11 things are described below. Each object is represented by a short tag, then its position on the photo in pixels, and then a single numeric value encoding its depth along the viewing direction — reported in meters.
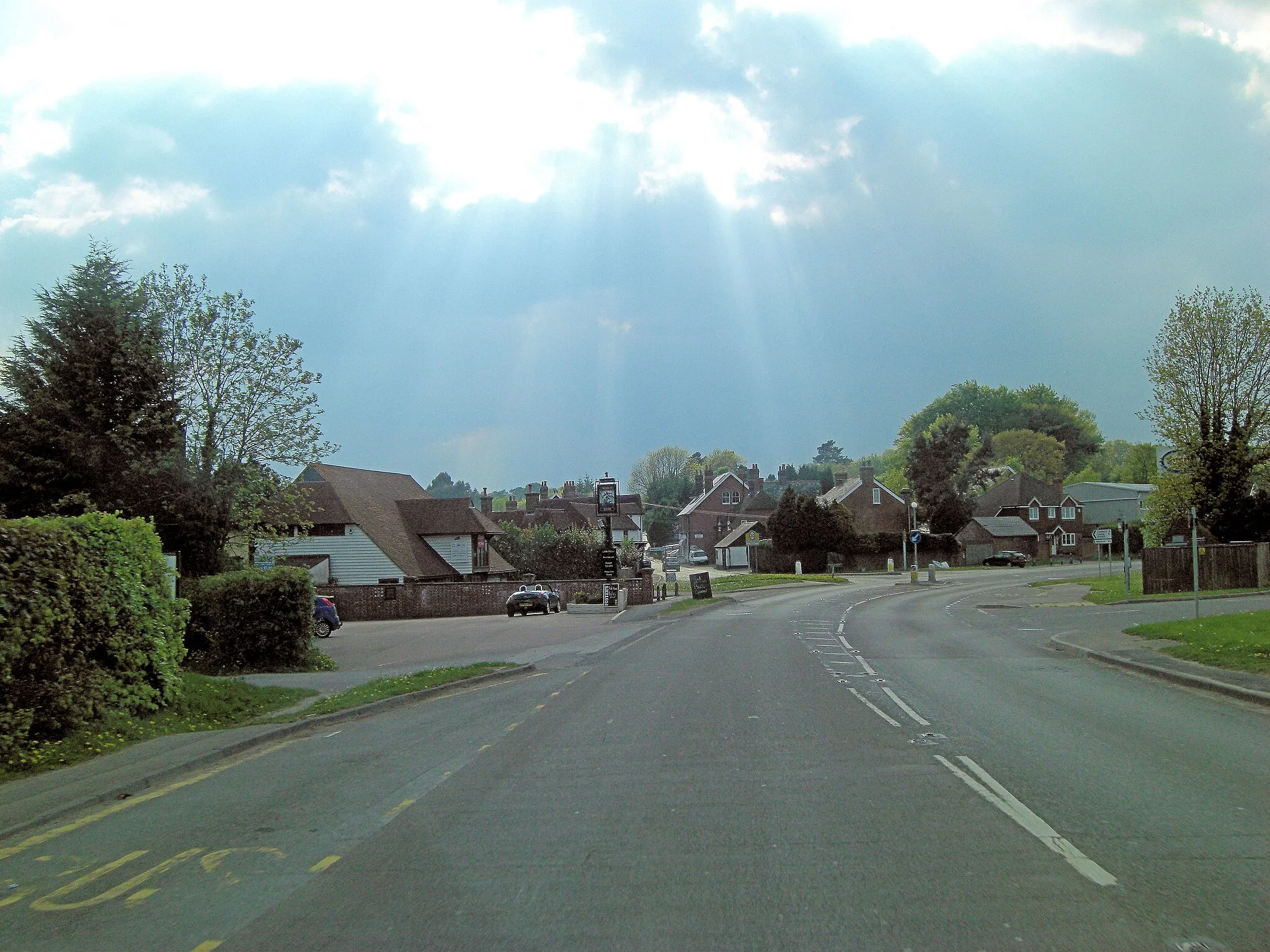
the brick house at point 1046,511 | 95.38
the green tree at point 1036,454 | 118.75
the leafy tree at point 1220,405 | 44.25
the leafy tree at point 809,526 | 80.56
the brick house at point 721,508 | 114.12
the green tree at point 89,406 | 22.77
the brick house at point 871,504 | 91.94
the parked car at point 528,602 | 45.03
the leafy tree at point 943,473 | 91.38
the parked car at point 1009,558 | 85.94
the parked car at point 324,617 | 37.16
